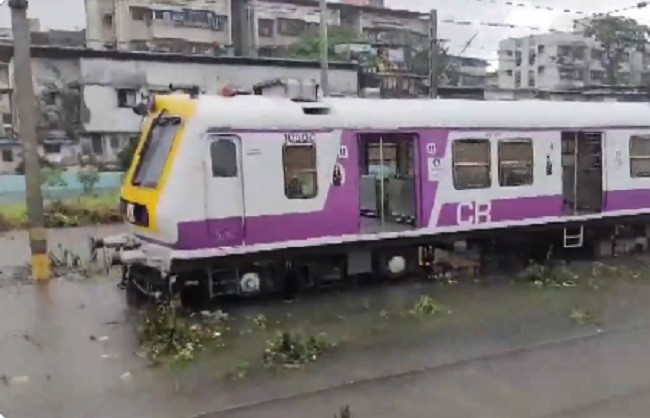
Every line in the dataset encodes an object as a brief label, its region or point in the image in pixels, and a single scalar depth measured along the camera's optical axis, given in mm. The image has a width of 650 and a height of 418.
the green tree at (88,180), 26875
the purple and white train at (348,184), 10070
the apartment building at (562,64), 65875
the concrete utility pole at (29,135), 11945
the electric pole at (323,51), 19531
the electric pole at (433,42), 26984
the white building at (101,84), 31375
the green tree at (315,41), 46941
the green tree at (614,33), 55416
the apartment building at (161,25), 46281
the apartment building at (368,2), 67625
